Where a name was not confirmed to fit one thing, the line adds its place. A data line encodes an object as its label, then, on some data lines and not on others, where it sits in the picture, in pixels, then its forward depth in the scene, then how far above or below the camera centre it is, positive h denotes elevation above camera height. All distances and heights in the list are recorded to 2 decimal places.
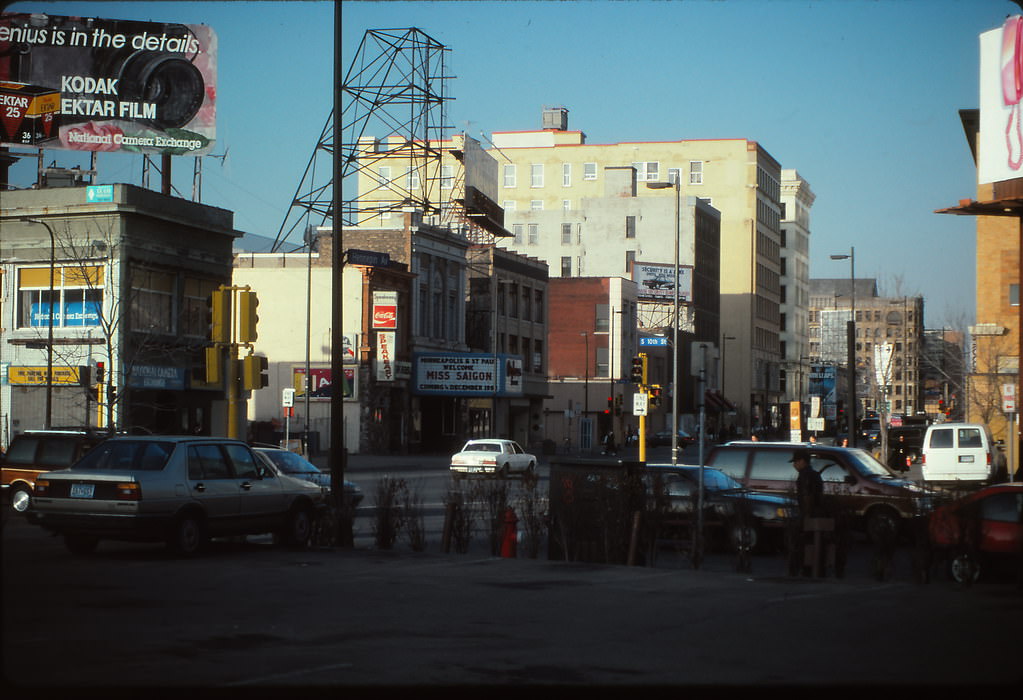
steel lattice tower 63.97 +13.54
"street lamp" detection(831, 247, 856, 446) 42.44 +1.25
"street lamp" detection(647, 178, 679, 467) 44.22 +1.17
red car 15.89 -1.41
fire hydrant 19.38 -1.91
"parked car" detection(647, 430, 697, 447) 94.44 -2.35
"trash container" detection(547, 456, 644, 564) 18.62 -1.46
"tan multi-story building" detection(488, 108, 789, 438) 126.44 +19.13
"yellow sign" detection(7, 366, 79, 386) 46.44 +0.80
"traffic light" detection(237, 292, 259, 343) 26.80 +1.71
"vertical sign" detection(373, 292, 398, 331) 66.12 +4.47
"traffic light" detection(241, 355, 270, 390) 27.81 +0.60
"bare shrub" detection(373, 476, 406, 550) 20.23 -1.71
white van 38.09 -1.24
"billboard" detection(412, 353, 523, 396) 71.12 +1.50
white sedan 48.00 -1.95
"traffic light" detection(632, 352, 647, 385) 43.03 +1.17
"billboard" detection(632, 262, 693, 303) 115.50 +10.66
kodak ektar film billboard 49.44 +11.65
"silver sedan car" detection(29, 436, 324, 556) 17.84 -1.31
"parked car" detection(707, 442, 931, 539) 23.44 -1.18
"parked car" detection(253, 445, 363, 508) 27.12 -1.29
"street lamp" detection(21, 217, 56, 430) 41.56 +1.29
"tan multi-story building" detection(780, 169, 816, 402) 159.88 +14.24
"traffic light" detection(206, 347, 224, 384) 26.69 +0.75
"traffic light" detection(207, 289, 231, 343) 26.62 +1.77
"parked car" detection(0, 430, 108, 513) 25.47 -1.08
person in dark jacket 17.19 -1.06
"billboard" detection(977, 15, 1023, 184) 30.69 +7.18
